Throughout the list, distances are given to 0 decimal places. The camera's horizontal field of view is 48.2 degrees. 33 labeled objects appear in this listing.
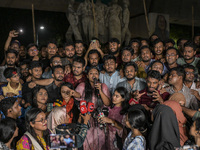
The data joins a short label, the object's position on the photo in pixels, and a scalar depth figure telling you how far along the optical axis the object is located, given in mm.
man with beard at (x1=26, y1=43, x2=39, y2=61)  5203
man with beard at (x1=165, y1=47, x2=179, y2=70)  4516
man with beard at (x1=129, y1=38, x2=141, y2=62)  5391
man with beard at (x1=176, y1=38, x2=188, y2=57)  5535
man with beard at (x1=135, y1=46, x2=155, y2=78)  4696
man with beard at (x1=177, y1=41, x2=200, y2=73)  4602
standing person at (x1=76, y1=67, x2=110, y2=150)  3574
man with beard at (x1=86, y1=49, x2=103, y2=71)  4625
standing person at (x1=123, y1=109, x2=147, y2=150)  2525
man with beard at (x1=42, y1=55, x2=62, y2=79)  4535
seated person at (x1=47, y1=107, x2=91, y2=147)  3191
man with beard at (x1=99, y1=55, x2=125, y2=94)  4344
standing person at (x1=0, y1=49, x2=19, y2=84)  4680
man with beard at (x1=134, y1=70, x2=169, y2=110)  3460
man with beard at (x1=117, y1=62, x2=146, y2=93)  4020
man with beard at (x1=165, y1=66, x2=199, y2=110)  3760
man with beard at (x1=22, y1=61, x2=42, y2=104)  3979
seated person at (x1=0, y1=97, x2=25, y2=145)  3156
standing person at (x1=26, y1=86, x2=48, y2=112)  3506
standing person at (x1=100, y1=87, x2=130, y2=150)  3381
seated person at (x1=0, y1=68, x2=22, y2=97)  4023
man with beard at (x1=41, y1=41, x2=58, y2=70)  5098
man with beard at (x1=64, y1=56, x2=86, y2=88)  4168
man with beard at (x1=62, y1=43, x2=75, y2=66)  4922
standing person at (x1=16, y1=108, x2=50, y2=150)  2568
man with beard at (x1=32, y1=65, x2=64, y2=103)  4051
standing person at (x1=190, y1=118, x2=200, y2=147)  2329
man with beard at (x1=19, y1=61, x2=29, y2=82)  4887
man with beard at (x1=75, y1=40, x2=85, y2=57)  5195
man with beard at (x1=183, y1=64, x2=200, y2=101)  4051
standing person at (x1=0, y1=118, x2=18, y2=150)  2496
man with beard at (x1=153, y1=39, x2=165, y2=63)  5039
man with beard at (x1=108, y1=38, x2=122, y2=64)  5160
